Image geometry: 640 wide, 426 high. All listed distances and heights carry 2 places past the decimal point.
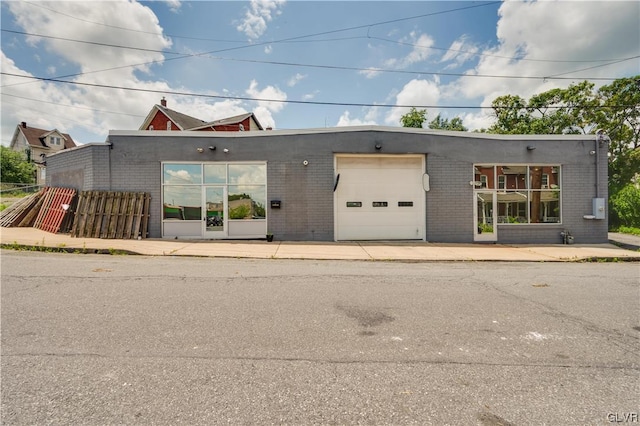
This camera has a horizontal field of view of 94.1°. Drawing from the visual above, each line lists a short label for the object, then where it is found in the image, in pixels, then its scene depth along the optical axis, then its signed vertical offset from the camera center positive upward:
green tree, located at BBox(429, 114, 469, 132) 37.20 +11.03
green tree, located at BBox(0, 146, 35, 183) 35.84 +5.79
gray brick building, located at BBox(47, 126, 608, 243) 11.80 +1.16
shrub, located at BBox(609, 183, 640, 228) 16.11 +0.04
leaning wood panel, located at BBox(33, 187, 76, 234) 12.20 +0.23
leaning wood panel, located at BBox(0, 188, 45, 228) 13.27 +0.16
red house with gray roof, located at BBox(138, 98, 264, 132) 28.30 +8.97
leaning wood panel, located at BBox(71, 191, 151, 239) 11.28 -0.05
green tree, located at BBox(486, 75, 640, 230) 20.36 +7.67
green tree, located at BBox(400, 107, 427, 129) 34.66 +10.70
